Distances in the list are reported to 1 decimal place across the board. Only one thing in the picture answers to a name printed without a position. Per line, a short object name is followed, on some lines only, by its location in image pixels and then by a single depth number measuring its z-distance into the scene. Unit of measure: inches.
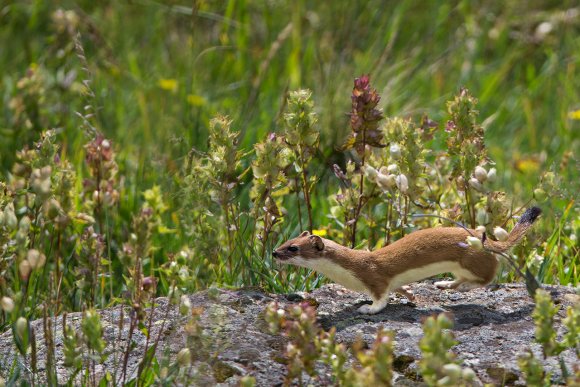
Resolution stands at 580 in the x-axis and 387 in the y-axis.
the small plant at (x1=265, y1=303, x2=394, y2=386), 210.2
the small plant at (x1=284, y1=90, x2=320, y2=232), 328.0
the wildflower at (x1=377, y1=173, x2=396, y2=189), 315.3
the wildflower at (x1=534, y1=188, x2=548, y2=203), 333.4
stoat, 314.7
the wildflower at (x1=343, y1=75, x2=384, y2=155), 335.0
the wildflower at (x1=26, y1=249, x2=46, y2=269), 227.3
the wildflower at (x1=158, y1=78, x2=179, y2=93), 576.5
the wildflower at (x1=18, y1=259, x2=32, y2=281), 227.5
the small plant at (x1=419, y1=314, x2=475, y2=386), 204.1
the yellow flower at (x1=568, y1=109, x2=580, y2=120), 524.4
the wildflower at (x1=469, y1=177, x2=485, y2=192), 316.5
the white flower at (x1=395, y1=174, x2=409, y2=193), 326.6
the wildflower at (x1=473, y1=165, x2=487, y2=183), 315.9
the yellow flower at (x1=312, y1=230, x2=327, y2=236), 379.9
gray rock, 268.2
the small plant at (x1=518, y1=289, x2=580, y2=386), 220.7
